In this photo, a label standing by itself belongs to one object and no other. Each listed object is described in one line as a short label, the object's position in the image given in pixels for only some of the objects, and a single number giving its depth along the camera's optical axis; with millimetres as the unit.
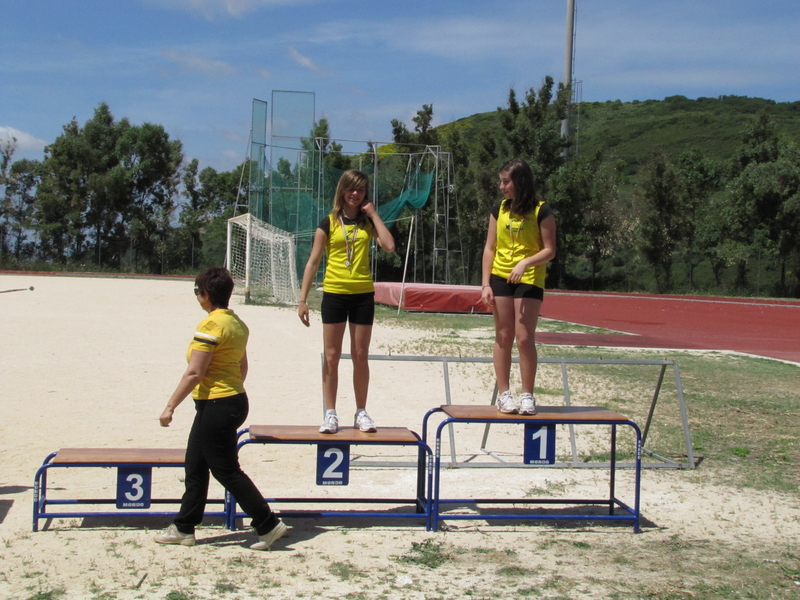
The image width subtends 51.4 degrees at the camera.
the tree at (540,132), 44312
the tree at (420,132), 52750
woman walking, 4203
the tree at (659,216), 41000
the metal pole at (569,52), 40188
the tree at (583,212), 42969
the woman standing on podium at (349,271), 4961
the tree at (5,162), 48656
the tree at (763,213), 37656
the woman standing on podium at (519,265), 5004
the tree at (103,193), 48031
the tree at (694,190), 41438
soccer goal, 25328
